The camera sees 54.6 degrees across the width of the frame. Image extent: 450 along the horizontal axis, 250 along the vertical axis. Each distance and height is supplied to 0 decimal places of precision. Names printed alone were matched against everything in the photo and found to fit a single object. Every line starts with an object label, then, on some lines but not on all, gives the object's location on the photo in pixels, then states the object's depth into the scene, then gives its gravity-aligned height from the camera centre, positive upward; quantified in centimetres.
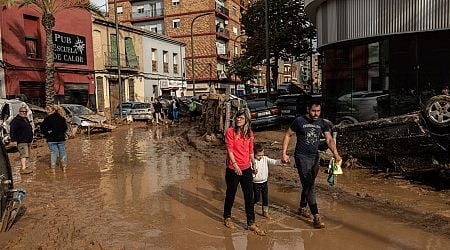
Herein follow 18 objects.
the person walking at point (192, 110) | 2755 -64
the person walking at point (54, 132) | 1055 -69
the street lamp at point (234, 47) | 5908 +707
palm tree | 2155 +366
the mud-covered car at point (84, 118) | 2021 -73
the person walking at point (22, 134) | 1053 -72
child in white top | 613 -108
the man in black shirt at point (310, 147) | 573 -67
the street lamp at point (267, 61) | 2275 +200
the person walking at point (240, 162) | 560 -82
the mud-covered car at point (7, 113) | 1399 -27
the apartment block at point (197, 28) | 5275 +898
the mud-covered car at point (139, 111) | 2745 -59
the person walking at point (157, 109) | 2631 -49
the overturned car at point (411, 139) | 735 -80
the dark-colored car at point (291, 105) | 2003 -35
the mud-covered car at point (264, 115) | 1706 -68
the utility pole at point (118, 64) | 2828 +253
